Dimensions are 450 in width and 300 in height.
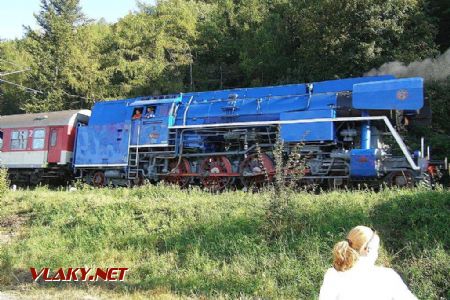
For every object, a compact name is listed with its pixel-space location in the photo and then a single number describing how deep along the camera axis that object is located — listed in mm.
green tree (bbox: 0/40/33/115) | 42312
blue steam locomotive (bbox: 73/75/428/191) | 13430
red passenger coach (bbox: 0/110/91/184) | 21016
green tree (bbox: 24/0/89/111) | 36844
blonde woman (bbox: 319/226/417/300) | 3242
